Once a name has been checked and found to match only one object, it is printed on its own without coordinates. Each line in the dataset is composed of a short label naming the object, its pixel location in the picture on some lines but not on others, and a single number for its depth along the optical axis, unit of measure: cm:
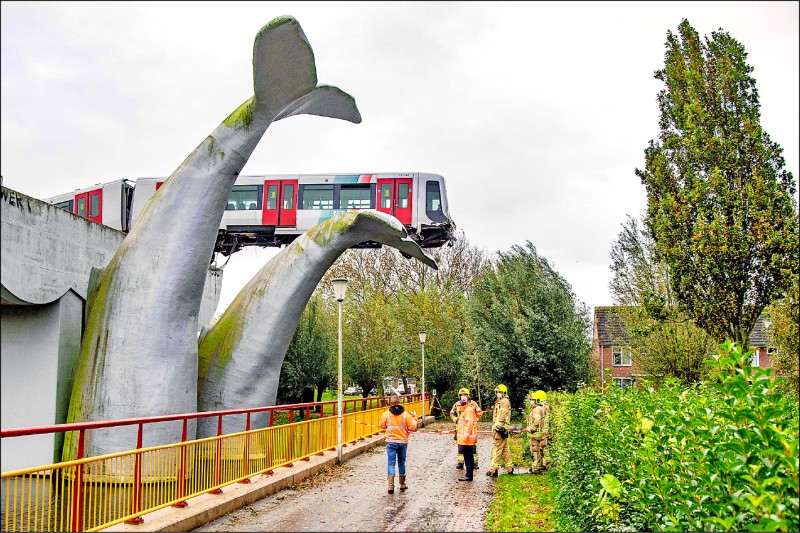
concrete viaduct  1394
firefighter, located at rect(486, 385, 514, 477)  1478
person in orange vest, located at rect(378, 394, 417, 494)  1232
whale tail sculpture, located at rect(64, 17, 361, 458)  1361
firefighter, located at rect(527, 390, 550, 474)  1529
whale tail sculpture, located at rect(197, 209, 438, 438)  1634
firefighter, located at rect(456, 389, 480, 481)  1407
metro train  3118
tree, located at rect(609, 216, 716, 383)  3047
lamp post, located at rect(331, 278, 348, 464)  1689
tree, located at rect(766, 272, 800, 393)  2445
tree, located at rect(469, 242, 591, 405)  2977
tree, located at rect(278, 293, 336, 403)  3112
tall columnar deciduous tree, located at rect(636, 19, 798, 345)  1891
